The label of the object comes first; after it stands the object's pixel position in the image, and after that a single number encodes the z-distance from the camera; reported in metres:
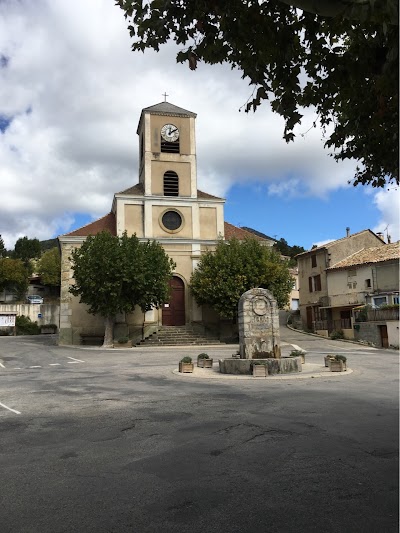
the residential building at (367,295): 30.20
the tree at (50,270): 65.69
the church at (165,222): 31.98
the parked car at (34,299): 56.83
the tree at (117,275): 26.95
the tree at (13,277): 56.97
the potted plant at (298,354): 17.38
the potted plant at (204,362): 17.50
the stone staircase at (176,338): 30.25
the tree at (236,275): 29.70
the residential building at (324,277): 37.78
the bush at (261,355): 16.38
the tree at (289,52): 5.20
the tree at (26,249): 78.31
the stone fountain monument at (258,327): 16.44
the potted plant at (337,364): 15.24
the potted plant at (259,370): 14.49
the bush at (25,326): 46.50
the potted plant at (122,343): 28.69
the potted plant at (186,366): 15.77
